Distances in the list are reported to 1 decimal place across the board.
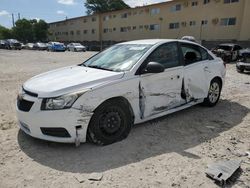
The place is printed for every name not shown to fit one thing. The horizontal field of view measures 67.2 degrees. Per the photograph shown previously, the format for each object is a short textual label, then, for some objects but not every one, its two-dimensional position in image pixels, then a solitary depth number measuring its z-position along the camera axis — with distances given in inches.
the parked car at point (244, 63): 388.7
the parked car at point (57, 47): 1132.6
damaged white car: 106.8
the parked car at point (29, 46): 1407.9
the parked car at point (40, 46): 1307.7
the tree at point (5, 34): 2196.6
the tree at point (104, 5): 2105.7
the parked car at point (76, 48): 1123.3
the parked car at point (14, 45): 1304.2
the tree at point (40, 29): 1970.4
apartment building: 843.1
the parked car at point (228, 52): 569.1
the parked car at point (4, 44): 1357.7
